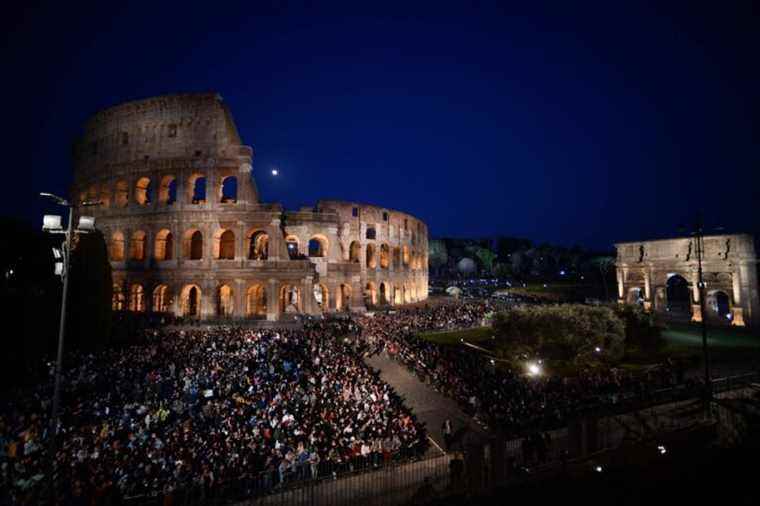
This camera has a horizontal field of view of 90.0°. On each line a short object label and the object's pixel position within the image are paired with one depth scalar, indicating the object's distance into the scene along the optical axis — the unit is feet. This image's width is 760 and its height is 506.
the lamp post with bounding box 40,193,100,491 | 25.63
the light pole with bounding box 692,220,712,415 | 50.72
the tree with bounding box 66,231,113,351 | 62.23
